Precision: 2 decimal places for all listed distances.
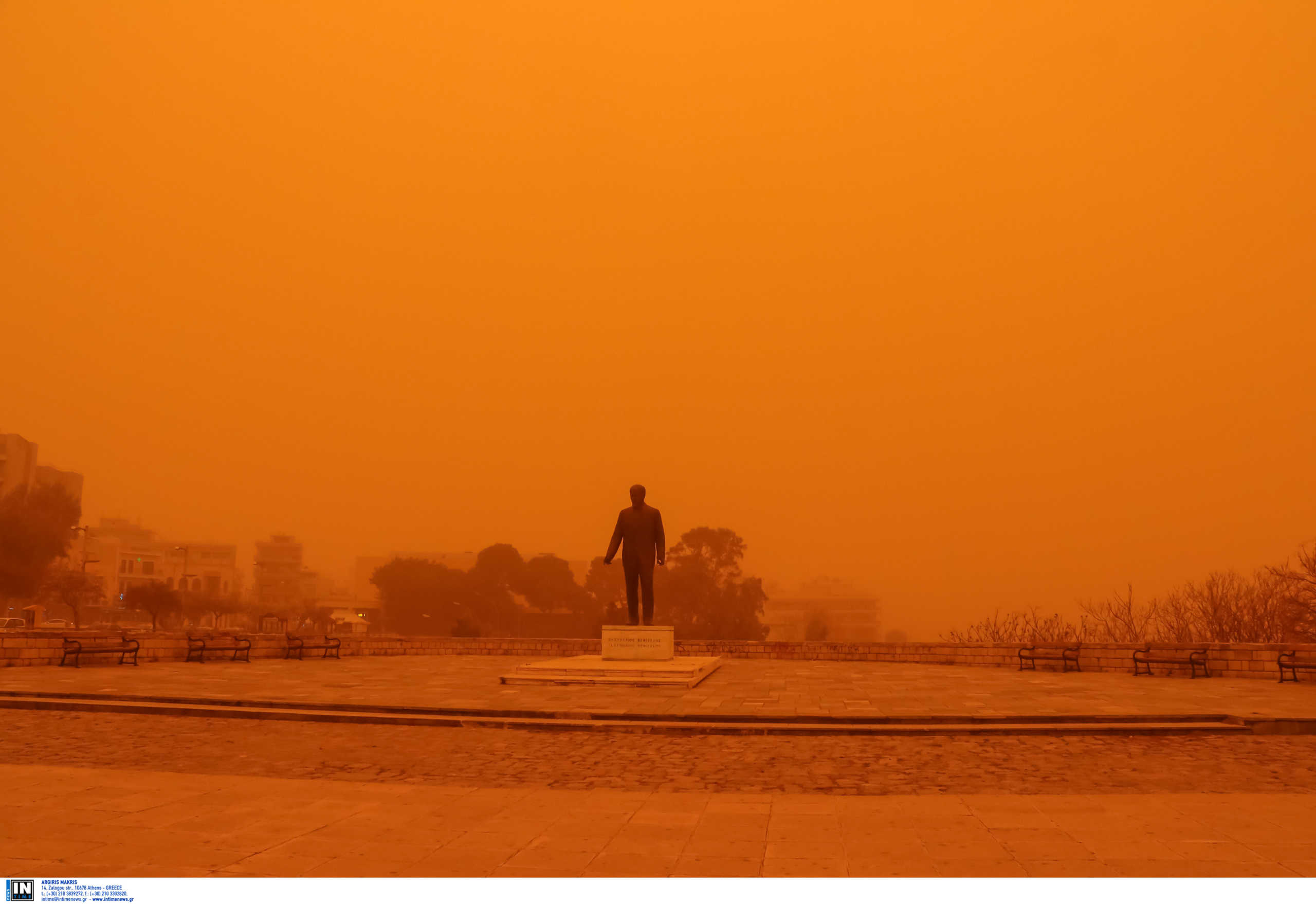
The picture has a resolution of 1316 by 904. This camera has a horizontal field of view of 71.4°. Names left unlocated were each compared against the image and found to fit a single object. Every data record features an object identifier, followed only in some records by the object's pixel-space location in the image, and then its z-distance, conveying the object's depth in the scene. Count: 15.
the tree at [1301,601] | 22.81
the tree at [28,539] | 39.50
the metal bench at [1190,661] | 16.70
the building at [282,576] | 94.47
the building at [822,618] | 44.83
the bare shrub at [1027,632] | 24.11
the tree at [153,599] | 47.34
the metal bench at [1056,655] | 18.42
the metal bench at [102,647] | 17.27
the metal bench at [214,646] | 19.25
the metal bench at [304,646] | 21.33
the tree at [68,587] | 46.16
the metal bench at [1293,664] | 15.18
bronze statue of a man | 17.17
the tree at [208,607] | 64.56
